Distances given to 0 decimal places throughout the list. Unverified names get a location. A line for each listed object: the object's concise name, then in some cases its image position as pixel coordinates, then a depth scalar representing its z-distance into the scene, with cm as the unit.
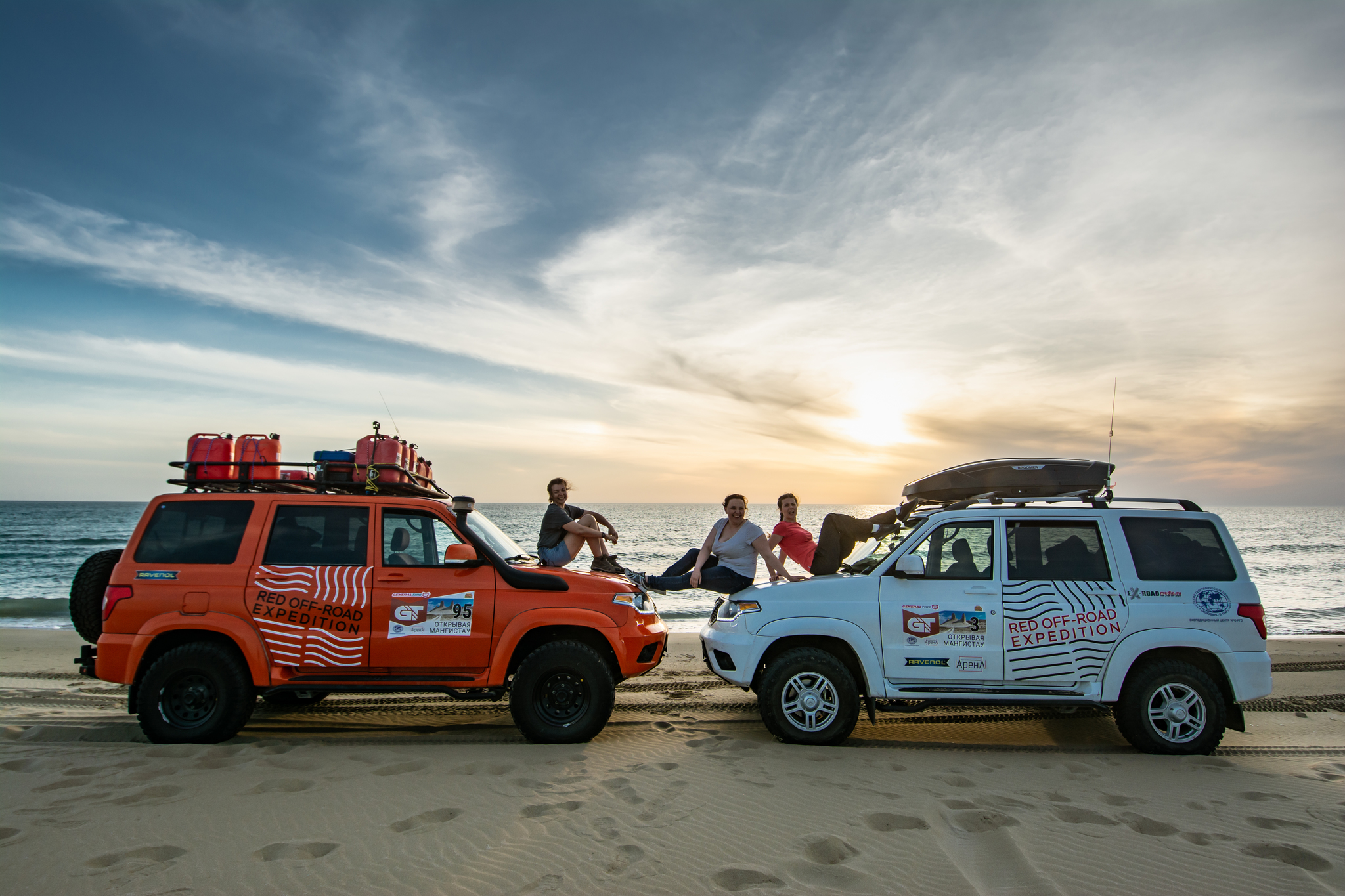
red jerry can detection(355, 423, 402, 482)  648
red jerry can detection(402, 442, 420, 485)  684
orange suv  584
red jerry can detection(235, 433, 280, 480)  642
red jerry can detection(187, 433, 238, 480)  630
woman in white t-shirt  768
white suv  586
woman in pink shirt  714
